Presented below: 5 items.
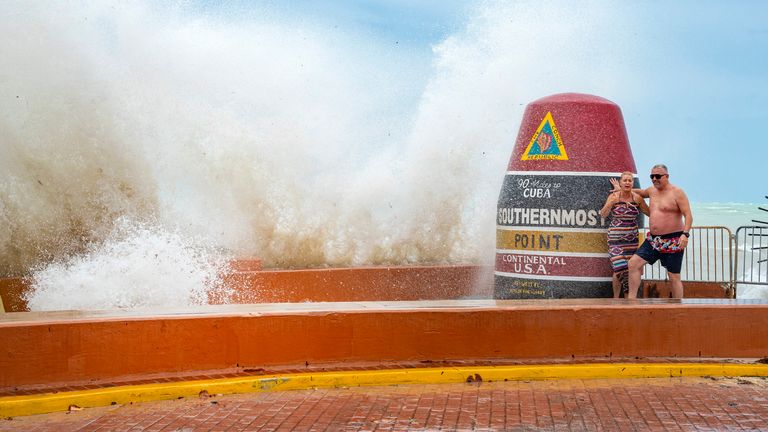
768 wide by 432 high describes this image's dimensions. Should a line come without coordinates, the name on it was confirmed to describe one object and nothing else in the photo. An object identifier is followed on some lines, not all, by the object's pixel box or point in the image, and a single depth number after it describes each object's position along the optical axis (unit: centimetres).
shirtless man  941
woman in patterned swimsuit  947
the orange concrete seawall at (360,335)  673
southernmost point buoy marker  954
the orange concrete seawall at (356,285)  1112
